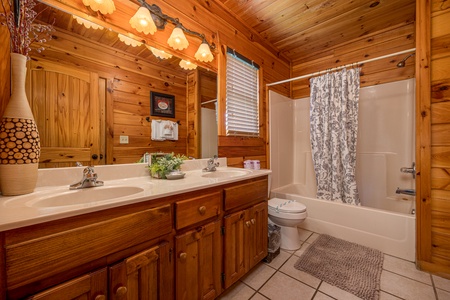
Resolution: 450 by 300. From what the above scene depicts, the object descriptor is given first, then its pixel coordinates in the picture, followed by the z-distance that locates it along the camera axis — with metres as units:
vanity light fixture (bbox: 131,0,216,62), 1.36
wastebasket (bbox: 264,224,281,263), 1.69
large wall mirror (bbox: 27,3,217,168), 1.02
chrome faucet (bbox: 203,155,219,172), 1.67
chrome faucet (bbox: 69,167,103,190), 0.98
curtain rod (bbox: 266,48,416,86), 2.10
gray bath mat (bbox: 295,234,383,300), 1.36
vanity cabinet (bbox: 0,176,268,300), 0.59
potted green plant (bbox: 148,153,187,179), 1.30
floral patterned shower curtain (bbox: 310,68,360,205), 2.20
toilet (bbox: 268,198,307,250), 1.79
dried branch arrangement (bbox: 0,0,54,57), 0.85
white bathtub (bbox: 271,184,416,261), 1.70
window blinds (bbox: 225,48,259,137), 2.05
